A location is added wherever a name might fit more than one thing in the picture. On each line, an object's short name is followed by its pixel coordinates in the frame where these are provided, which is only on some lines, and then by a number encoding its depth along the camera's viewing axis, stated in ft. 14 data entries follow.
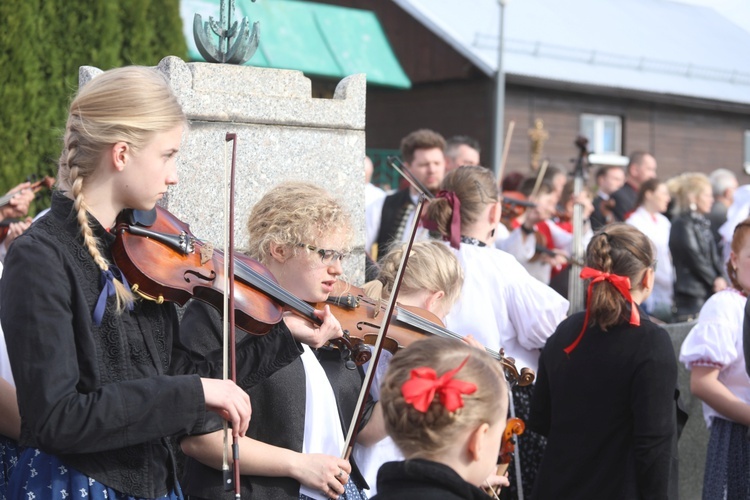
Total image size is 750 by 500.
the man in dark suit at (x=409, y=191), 23.00
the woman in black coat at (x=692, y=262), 29.96
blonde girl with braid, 7.30
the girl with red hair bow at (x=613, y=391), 11.96
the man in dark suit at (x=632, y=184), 34.99
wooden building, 58.85
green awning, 48.70
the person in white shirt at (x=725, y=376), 14.06
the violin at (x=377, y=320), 10.33
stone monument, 12.45
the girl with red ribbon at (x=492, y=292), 14.70
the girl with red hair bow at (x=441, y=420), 7.19
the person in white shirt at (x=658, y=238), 29.94
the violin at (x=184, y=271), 8.14
